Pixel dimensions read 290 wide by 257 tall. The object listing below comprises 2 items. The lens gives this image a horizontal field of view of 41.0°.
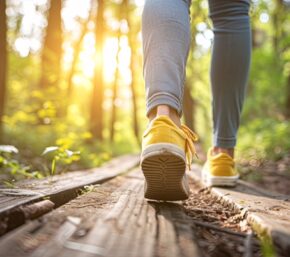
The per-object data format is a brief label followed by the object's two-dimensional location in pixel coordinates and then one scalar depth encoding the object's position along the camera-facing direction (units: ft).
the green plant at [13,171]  5.64
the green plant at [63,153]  7.40
